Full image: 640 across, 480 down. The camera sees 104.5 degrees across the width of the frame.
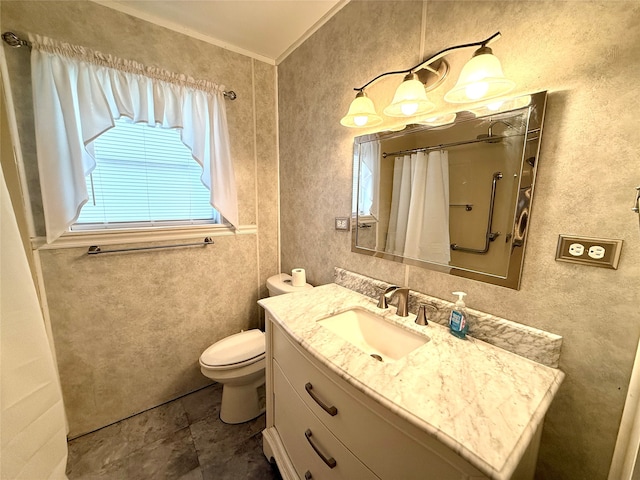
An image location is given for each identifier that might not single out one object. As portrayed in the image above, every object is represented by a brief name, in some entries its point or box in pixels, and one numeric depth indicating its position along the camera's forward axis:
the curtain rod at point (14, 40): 1.13
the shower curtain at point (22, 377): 0.61
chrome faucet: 1.10
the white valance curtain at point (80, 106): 1.21
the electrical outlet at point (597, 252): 0.70
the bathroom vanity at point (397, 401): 0.55
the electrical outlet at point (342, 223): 1.47
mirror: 0.83
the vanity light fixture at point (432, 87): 0.77
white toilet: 1.47
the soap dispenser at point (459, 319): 0.91
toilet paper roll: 1.71
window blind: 1.45
